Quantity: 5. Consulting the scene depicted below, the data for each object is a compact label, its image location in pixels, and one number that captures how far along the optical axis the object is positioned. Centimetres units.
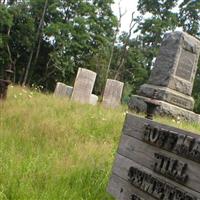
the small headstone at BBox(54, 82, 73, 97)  1452
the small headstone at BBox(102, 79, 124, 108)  1380
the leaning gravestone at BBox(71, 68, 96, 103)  1306
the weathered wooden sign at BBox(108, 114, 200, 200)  287
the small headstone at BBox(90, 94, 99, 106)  1382
